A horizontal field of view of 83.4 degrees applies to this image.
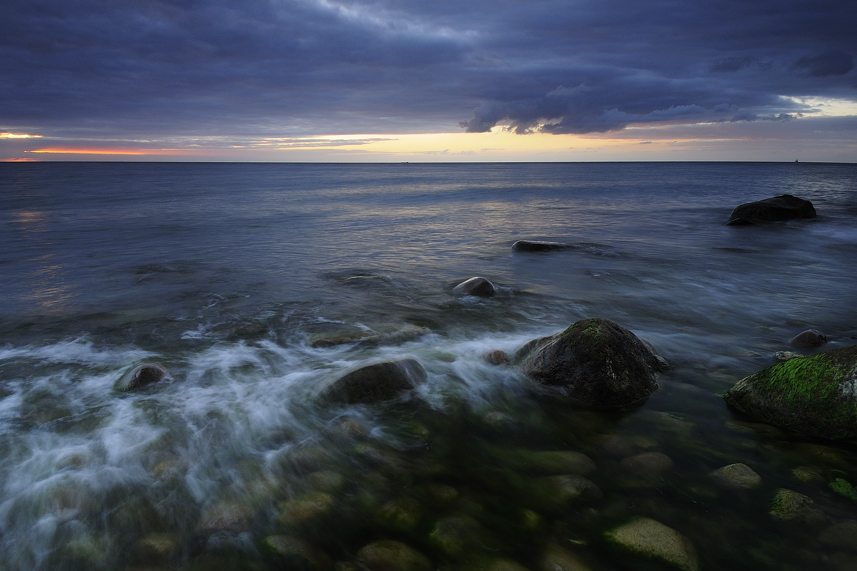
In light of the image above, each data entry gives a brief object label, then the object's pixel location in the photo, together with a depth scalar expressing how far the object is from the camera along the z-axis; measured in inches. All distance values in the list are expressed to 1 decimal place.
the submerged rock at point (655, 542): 123.3
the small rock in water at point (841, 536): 125.3
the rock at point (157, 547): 123.9
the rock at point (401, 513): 135.1
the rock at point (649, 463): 158.2
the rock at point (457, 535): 125.9
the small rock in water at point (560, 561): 120.0
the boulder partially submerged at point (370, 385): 203.0
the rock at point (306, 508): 138.7
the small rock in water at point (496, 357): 246.2
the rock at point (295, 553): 121.9
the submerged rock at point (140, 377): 212.1
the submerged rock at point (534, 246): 548.6
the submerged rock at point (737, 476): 150.6
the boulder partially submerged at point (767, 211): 810.2
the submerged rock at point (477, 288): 362.9
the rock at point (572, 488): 145.1
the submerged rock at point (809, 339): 259.0
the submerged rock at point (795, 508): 136.1
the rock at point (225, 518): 134.4
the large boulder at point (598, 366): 203.2
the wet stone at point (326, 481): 151.4
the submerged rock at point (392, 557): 120.0
